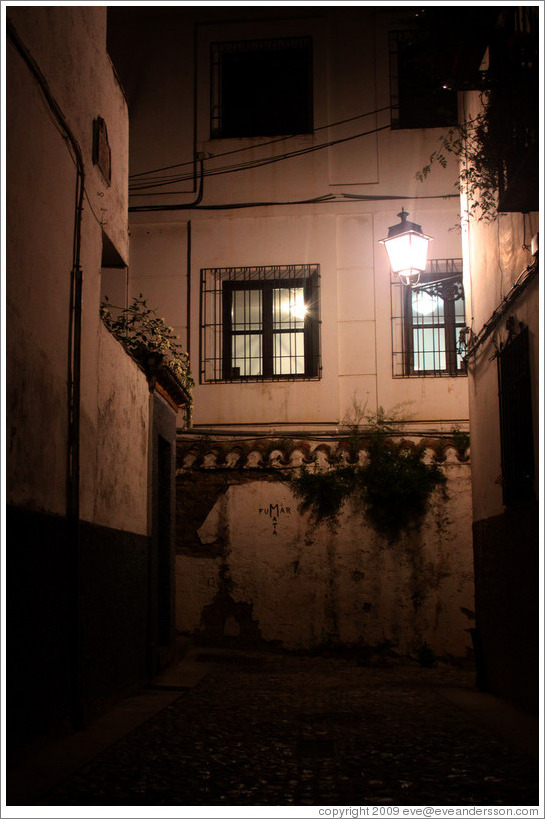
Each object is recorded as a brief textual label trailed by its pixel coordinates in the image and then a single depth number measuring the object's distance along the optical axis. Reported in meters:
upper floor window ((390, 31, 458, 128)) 15.26
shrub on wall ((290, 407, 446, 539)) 13.39
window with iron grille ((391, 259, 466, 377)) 14.82
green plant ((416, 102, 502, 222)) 7.43
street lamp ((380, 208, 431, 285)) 11.73
